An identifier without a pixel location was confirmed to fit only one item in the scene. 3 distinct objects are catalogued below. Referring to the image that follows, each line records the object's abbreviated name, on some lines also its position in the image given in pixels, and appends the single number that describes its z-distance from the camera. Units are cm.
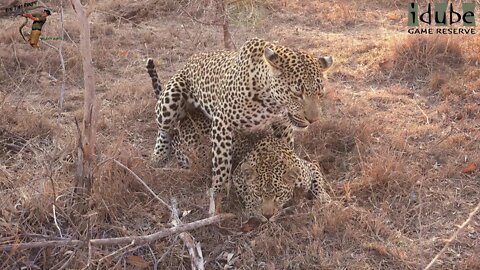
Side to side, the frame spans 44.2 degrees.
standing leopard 498
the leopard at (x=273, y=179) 508
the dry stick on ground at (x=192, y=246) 438
